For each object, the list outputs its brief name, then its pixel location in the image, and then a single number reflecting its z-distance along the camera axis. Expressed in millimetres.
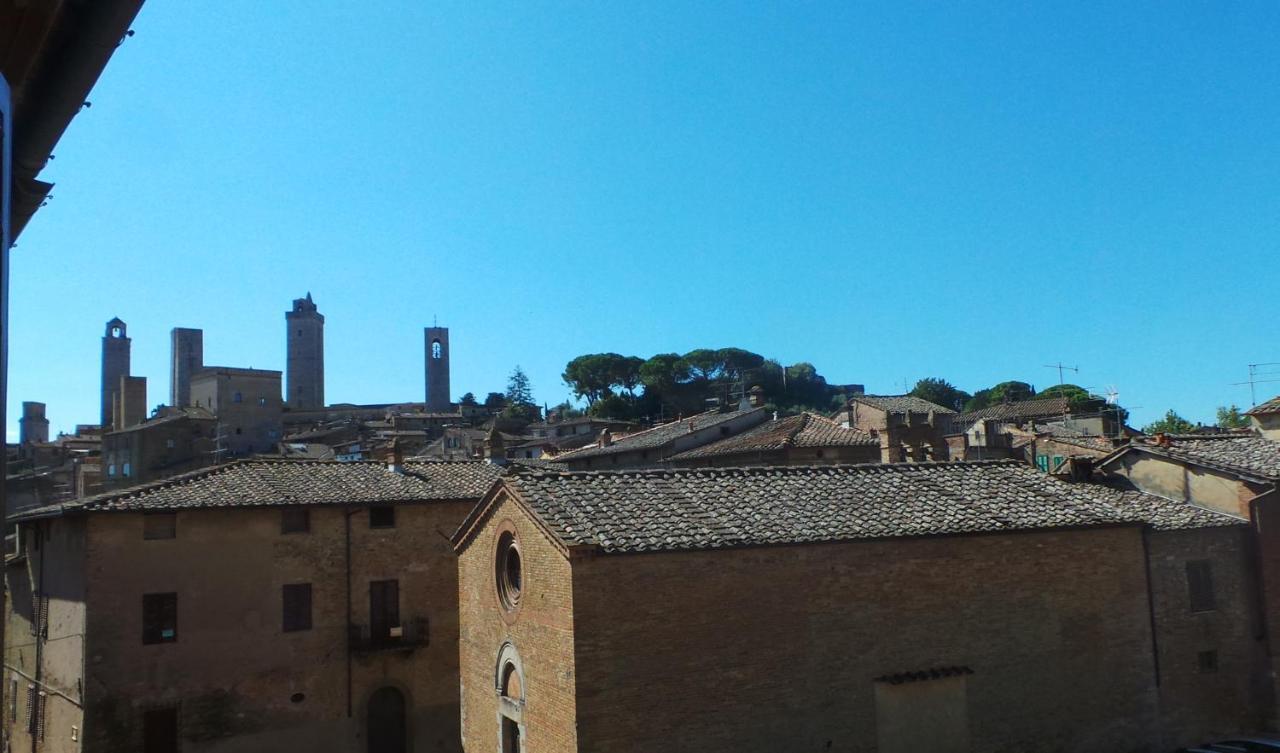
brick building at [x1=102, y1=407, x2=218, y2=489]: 58812
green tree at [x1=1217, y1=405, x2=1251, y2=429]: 66869
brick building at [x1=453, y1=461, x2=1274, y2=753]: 15859
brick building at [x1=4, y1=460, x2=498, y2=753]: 22750
